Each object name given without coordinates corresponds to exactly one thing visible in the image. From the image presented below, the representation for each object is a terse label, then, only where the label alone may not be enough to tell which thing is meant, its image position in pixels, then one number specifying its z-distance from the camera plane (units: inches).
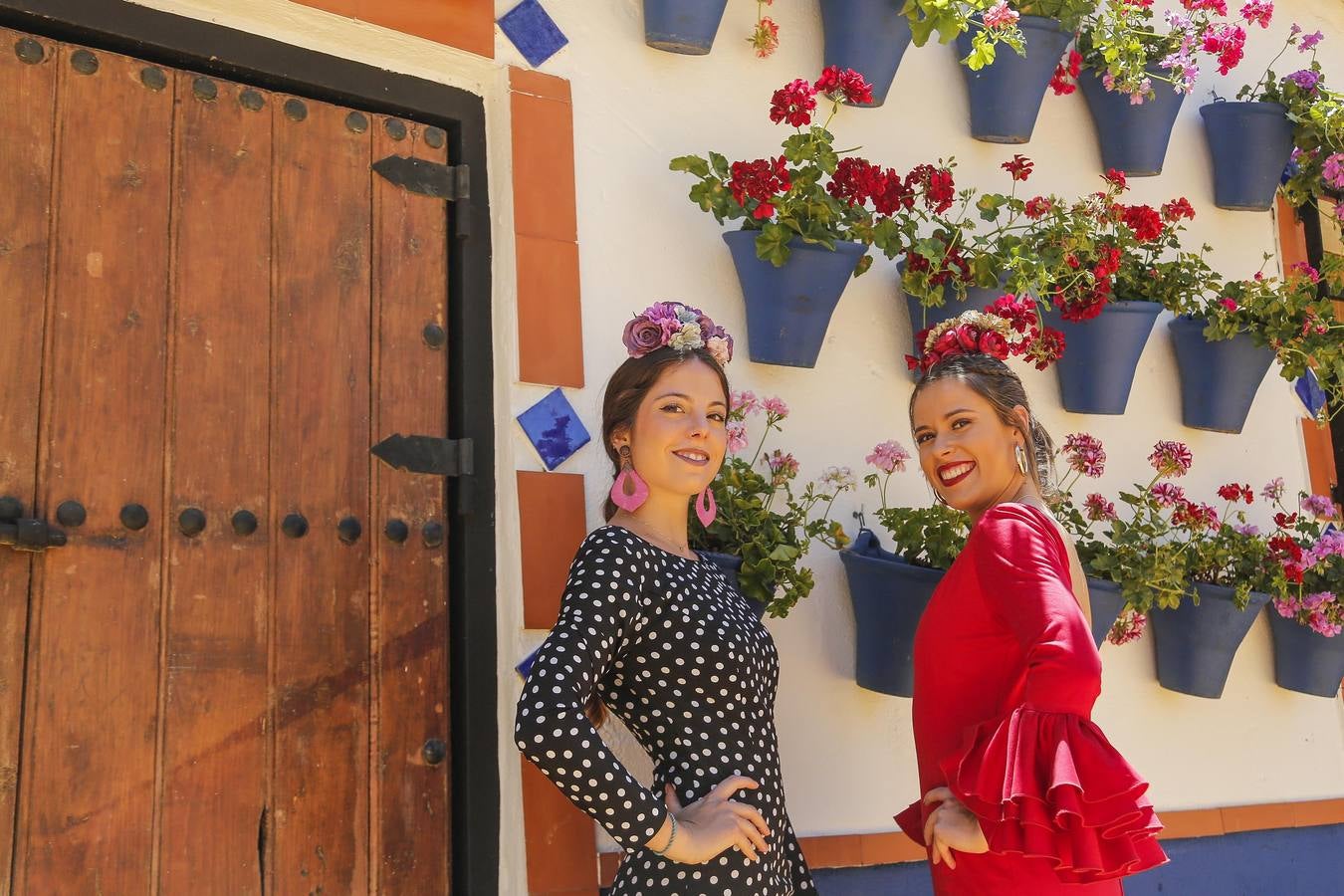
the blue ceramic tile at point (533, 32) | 120.9
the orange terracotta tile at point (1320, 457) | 172.4
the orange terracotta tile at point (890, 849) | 122.7
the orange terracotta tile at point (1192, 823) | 143.4
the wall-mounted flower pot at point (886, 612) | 120.6
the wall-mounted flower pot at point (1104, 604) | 136.7
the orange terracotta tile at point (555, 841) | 104.0
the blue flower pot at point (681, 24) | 127.3
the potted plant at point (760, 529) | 112.8
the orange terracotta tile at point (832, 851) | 118.6
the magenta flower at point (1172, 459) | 147.7
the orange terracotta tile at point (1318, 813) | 155.2
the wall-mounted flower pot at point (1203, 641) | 145.9
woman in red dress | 84.0
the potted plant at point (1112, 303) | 142.4
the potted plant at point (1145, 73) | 156.4
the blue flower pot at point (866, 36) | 138.5
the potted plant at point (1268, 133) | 170.7
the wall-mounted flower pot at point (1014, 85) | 149.9
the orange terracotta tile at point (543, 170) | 116.6
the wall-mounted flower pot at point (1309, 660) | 155.1
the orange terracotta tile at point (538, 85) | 119.3
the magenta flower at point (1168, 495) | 146.5
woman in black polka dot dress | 83.1
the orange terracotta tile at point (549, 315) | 113.5
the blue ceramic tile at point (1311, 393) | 173.9
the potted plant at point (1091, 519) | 137.6
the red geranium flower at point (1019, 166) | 141.4
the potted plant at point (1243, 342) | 157.4
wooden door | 90.2
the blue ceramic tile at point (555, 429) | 112.5
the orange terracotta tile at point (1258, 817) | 148.5
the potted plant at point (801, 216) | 122.9
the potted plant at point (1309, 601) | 150.9
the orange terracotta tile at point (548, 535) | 109.0
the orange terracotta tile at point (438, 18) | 111.3
